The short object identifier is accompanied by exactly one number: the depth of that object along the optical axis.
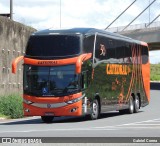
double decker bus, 26.73
